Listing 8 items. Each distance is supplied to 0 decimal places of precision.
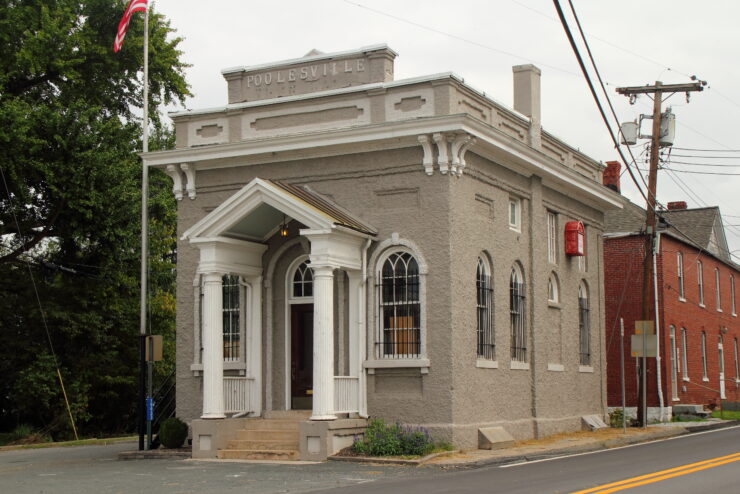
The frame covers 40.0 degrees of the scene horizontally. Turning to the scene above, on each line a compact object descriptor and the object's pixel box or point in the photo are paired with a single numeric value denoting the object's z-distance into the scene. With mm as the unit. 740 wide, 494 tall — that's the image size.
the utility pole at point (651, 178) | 28344
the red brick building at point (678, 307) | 34281
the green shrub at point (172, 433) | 21250
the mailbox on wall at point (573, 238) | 25625
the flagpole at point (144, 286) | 21703
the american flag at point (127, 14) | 24234
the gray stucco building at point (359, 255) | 19672
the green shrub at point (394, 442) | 18781
